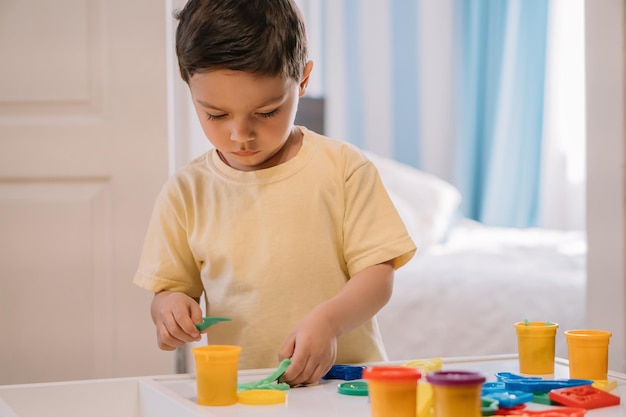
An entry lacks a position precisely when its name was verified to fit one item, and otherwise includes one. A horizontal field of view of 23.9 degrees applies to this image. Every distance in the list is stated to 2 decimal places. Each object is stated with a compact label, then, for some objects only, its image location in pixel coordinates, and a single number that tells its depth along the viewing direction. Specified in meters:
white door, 2.67
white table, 1.61
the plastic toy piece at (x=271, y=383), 1.67
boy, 1.85
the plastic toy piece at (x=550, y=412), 1.50
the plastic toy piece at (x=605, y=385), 1.65
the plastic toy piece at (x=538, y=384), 1.61
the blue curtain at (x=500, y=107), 6.04
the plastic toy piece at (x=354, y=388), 1.65
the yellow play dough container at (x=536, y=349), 1.77
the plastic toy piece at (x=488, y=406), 1.50
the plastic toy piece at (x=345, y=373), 1.77
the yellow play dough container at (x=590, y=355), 1.73
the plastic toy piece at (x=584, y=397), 1.56
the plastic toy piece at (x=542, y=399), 1.59
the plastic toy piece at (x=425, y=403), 1.49
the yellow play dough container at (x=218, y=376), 1.60
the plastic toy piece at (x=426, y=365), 1.73
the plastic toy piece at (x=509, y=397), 1.54
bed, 3.05
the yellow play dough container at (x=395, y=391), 1.43
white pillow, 4.27
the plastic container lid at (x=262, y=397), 1.60
